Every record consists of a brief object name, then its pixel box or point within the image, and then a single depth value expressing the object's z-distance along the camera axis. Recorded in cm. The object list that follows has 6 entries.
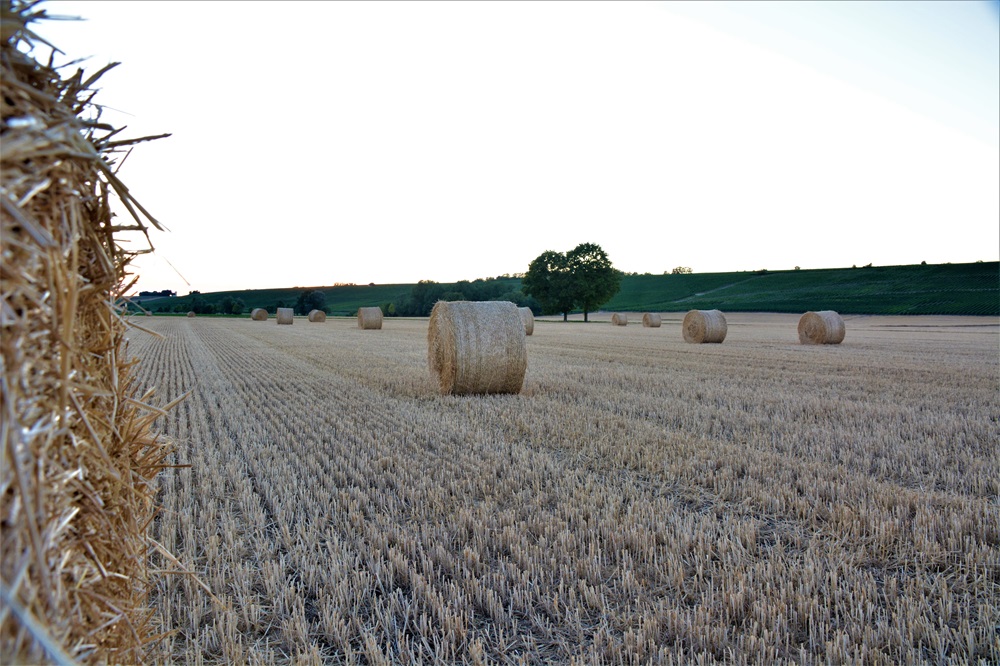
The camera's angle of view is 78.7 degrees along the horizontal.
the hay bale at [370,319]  3262
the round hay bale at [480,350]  900
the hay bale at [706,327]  2075
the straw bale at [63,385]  140
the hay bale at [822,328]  2000
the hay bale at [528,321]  2765
